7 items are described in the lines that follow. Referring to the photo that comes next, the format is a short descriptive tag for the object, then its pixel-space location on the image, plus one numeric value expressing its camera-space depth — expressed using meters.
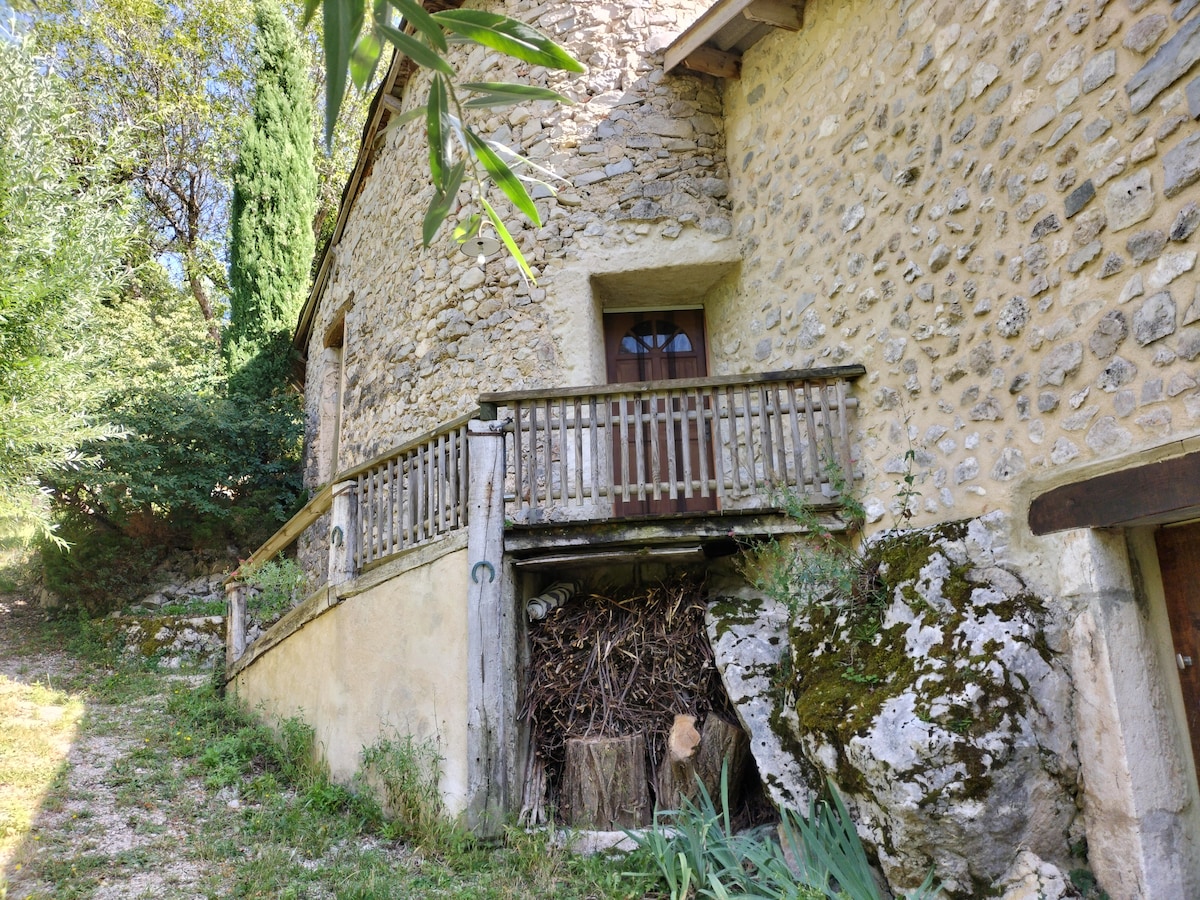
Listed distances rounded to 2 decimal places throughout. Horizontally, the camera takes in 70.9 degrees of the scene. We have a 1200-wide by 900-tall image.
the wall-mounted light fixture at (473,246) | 5.58
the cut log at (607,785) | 4.78
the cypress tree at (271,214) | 12.62
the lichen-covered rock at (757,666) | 4.34
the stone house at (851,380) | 3.40
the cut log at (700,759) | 4.72
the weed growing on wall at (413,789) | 4.61
